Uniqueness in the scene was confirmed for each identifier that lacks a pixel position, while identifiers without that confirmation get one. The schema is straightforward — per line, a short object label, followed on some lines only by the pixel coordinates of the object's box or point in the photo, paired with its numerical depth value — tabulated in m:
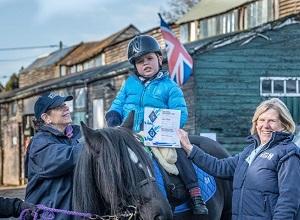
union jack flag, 16.97
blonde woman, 4.95
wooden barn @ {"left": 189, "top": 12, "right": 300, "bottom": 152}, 20.88
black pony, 4.19
